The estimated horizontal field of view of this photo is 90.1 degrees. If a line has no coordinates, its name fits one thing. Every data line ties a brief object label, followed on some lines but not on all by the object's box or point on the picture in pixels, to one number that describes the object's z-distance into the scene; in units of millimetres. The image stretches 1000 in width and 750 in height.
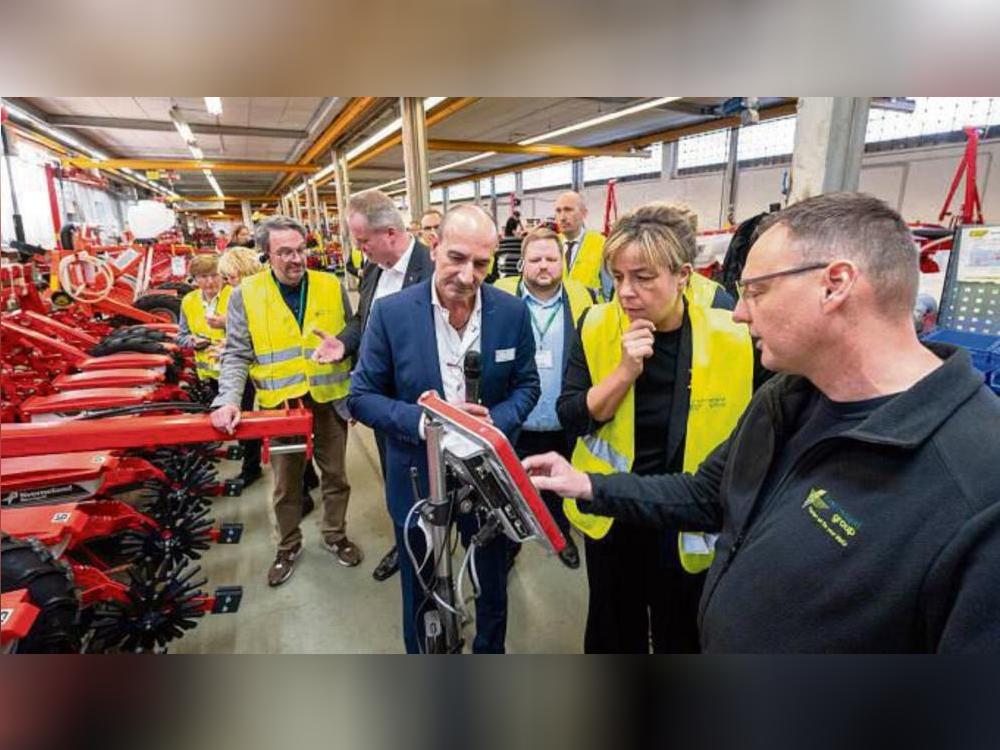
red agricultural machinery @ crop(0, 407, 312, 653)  1224
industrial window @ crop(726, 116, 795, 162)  10174
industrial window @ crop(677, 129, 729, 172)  11555
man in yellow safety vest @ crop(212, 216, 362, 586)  2209
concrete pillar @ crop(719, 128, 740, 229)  10555
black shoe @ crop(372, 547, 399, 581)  2492
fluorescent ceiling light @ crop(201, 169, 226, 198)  14325
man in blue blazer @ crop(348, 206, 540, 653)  1479
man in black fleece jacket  581
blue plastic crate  1503
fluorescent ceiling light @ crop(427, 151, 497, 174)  13258
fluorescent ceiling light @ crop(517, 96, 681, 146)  6823
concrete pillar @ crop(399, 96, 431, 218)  5270
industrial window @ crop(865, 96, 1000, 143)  7562
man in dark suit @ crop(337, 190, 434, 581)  2328
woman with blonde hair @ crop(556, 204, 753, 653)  1319
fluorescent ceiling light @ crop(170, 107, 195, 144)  7379
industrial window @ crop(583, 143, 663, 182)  13164
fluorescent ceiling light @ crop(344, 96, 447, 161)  6129
